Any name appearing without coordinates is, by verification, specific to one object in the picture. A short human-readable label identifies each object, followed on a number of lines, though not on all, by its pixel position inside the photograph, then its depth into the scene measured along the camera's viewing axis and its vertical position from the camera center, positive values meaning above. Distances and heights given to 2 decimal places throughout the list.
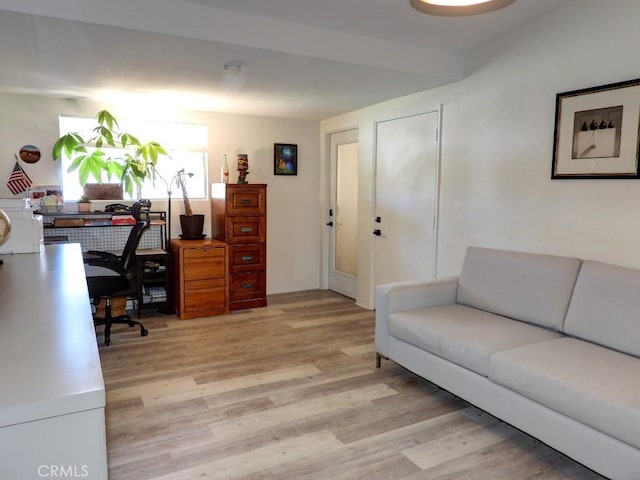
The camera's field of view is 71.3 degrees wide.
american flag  4.16 +0.05
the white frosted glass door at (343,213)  5.33 -0.31
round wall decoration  4.21 +0.31
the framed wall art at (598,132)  2.58 +0.34
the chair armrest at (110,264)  3.64 -0.63
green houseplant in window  4.31 +0.33
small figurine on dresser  5.01 +0.22
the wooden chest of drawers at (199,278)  4.47 -0.92
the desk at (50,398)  0.77 -0.39
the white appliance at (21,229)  2.77 -0.26
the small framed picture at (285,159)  5.54 +0.36
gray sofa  1.91 -0.85
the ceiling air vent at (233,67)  3.15 +0.86
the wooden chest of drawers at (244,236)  4.77 -0.53
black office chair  3.60 -0.76
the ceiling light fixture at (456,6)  1.80 +0.76
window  4.46 +0.38
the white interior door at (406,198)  4.04 -0.09
